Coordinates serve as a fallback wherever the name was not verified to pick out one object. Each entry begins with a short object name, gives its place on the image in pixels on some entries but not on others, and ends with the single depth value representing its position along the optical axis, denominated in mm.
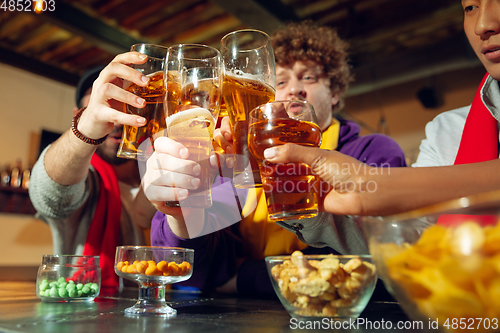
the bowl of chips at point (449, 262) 295
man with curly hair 861
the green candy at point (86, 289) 774
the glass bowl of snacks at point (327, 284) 451
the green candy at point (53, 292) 751
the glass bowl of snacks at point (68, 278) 759
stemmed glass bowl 648
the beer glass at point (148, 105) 781
